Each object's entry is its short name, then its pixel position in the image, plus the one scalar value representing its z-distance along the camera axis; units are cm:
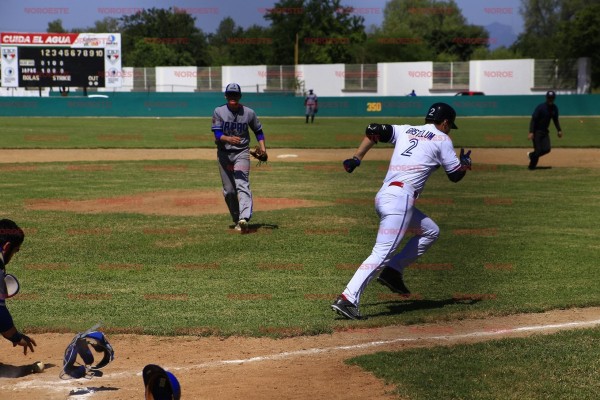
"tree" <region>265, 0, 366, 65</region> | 6728
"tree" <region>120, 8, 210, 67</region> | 7159
